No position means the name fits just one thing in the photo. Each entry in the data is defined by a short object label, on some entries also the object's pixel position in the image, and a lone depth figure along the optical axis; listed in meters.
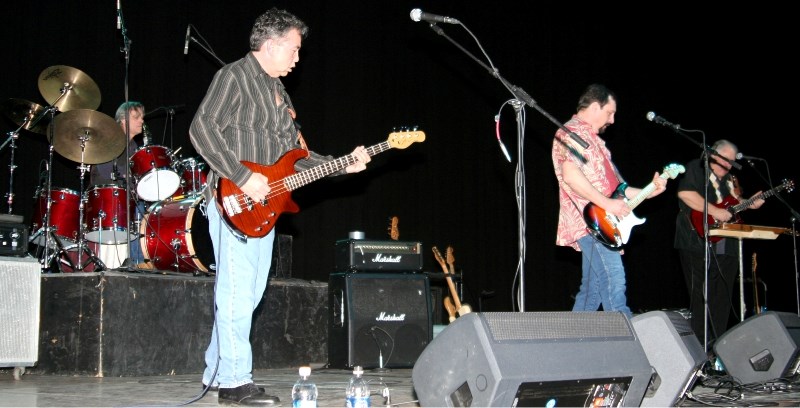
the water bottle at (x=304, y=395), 2.96
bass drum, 6.03
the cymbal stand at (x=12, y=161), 5.93
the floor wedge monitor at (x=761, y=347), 4.38
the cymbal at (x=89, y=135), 5.88
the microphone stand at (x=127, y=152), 5.17
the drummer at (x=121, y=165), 6.31
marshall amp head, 5.17
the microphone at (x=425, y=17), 3.63
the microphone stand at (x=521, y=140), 3.43
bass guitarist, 3.22
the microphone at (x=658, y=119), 4.66
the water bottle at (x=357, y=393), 3.00
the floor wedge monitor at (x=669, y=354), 3.05
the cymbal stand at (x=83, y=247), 5.32
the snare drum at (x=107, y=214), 6.08
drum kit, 5.93
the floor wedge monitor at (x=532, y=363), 2.38
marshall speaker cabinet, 5.00
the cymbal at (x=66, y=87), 6.05
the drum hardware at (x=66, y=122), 5.86
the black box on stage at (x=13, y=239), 4.35
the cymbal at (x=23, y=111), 5.90
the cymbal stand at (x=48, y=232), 5.39
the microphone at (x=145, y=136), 6.58
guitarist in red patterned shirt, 4.39
